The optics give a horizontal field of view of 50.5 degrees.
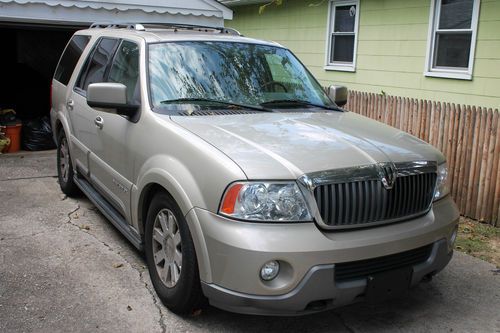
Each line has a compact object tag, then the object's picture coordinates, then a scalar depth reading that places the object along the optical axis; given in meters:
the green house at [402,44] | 8.09
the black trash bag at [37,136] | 9.45
